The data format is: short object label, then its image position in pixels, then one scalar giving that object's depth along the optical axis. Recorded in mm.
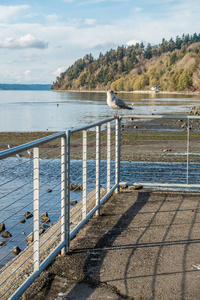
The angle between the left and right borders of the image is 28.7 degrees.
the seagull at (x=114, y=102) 8055
